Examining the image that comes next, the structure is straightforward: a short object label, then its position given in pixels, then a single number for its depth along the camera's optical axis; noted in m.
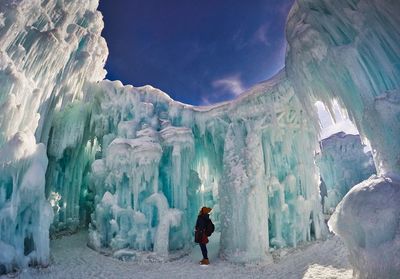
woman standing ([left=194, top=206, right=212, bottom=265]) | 10.76
